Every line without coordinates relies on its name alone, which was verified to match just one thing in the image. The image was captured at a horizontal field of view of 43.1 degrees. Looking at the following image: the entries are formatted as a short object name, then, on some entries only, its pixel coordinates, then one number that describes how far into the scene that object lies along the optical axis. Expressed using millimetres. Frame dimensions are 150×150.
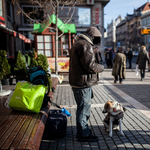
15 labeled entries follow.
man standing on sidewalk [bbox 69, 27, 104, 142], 3139
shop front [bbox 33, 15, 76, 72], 11086
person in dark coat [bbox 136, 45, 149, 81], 10465
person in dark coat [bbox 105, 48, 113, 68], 18836
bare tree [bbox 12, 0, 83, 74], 9891
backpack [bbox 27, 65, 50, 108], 4109
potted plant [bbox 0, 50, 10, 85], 8062
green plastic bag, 3215
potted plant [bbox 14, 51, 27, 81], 7961
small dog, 3555
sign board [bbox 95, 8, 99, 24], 22422
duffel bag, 3594
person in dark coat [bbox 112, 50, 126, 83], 9469
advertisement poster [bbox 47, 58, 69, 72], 11219
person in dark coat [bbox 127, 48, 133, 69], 17781
